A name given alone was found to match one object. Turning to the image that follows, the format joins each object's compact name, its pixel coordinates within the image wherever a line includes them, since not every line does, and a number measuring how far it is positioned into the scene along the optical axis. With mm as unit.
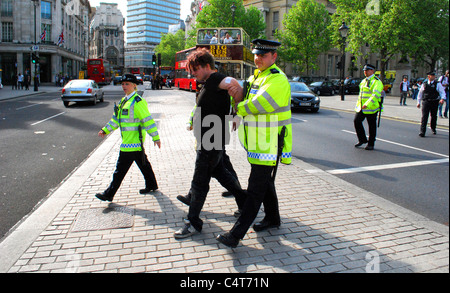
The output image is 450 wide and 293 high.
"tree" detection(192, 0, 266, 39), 50781
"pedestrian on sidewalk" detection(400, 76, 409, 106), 23109
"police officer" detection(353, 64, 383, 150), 8664
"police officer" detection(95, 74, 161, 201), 4914
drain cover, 4070
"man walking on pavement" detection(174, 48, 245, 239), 3662
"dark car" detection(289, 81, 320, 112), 17578
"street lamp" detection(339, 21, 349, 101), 24328
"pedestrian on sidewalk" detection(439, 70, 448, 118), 14768
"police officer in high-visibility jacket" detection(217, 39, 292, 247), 3342
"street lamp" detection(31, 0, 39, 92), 34278
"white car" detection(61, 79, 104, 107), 19922
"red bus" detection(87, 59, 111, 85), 54062
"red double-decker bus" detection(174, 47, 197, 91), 33719
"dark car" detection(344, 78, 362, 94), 37312
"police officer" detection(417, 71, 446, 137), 10953
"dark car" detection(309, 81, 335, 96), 34344
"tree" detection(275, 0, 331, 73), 46688
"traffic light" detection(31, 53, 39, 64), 34731
